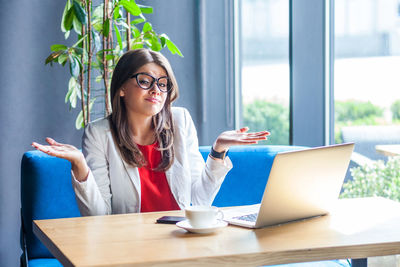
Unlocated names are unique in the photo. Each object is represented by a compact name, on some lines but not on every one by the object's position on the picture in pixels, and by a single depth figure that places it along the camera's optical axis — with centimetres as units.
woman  277
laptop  219
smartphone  233
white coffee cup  221
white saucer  219
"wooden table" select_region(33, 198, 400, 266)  204
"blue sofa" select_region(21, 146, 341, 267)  293
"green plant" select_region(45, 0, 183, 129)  334
